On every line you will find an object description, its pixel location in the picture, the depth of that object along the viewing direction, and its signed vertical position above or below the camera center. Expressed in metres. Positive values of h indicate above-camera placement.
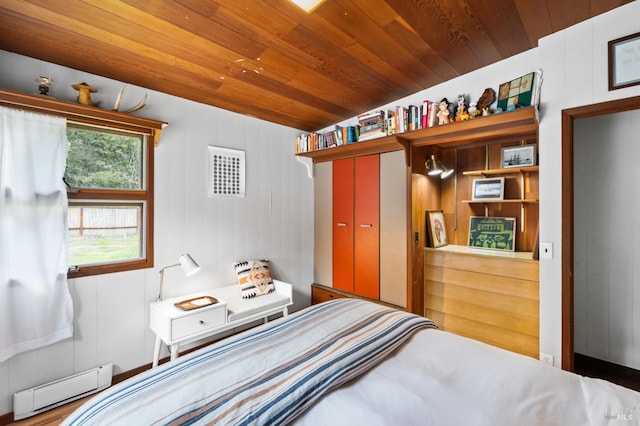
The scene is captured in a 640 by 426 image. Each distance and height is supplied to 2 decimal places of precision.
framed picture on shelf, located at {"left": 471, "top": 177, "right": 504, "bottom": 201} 2.49 +0.20
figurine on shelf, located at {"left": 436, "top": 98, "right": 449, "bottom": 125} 2.21 +0.78
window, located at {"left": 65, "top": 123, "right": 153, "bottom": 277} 2.00 +0.10
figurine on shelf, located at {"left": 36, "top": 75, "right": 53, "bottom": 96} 1.75 +0.80
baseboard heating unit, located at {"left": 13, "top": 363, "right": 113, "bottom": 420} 1.74 -1.16
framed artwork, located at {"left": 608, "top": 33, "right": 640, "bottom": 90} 1.55 +0.83
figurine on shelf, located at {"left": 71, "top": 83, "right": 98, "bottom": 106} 1.88 +0.81
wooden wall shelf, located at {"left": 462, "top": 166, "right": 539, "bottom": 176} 2.30 +0.34
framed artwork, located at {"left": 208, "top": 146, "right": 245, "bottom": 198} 2.62 +0.38
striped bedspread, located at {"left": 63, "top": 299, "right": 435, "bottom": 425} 0.86 -0.59
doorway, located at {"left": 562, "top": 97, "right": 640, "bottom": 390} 1.78 -0.16
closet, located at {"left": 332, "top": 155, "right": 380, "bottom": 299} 2.77 -0.14
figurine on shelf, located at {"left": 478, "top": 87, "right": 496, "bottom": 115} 2.08 +0.83
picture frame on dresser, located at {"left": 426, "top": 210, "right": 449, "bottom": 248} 2.66 -0.16
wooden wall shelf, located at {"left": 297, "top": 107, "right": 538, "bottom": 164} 1.94 +0.62
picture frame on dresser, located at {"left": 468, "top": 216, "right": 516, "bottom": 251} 2.44 -0.19
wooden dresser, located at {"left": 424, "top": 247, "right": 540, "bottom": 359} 2.05 -0.68
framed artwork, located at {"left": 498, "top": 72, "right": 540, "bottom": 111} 1.88 +0.81
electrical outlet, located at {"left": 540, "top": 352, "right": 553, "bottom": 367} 1.86 -0.96
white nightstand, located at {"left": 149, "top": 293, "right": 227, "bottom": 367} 1.96 -0.80
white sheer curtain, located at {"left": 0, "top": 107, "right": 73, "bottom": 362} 1.68 -0.13
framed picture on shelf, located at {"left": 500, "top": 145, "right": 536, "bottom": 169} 2.32 +0.46
